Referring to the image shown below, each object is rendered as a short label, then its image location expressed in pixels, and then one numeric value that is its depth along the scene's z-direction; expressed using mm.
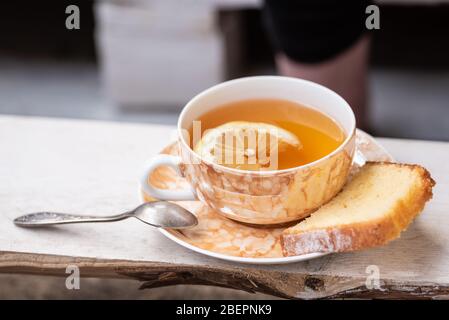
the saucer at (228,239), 588
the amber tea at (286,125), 624
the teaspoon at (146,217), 623
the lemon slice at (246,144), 604
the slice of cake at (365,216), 575
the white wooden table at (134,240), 603
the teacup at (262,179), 576
